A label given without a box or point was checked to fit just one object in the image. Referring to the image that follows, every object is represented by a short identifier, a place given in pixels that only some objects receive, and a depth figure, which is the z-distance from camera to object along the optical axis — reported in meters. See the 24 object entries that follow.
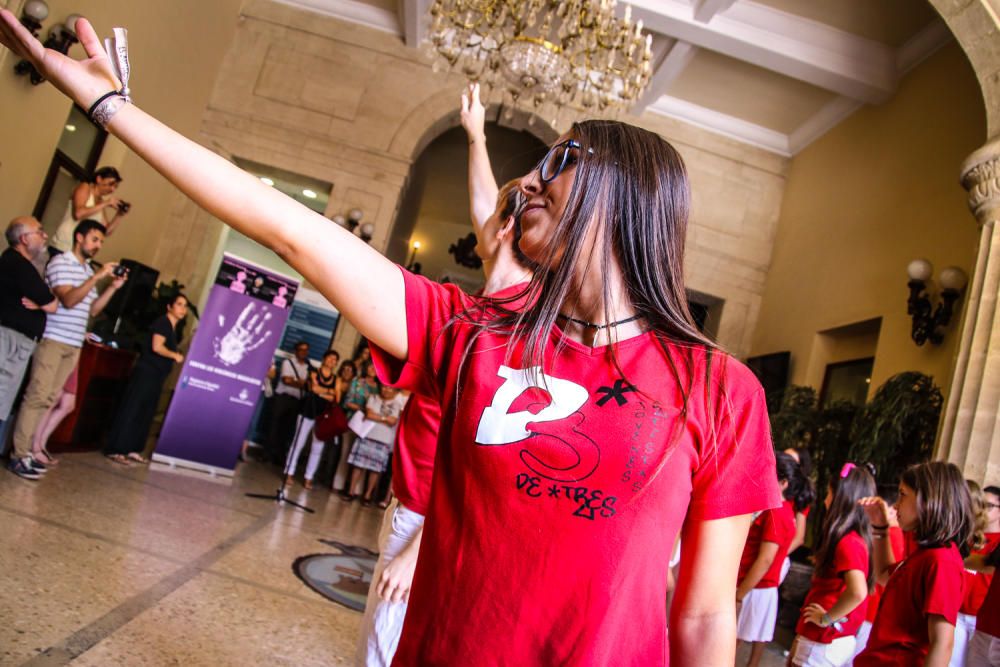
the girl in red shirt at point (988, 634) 3.18
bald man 4.58
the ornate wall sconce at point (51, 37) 5.99
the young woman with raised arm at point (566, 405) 0.92
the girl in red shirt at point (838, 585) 3.15
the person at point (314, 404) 7.54
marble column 4.29
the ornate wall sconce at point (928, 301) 6.35
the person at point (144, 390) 6.52
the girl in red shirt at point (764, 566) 3.94
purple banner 7.02
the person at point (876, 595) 4.16
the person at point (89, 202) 5.80
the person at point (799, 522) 4.80
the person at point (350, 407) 8.64
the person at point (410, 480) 1.85
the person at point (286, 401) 9.58
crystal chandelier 6.52
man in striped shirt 4.91
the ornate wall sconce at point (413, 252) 16.42
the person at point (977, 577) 3.68
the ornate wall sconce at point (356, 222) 10.20
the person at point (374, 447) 8.40
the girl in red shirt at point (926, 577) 2.50
